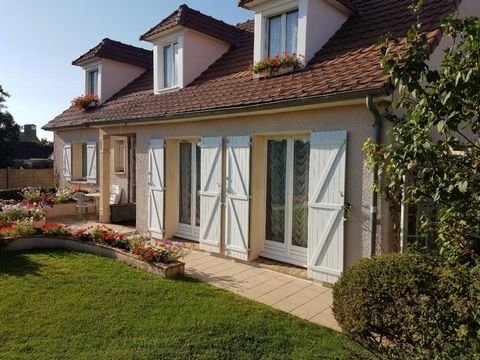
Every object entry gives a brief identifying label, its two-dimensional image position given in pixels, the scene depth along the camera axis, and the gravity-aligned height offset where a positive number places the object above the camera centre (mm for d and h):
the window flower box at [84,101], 14789 +2573
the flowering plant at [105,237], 7574 -1613
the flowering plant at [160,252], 6555 -1636
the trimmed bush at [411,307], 2838 -1295
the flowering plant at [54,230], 8312 -1582
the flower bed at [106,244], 6504 -1672
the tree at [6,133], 26172 +2228
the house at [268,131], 5863 +710
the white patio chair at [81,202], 12992 -1411
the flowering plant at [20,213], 9717 -1425
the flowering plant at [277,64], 7645 +2238
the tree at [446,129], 2660 +324
